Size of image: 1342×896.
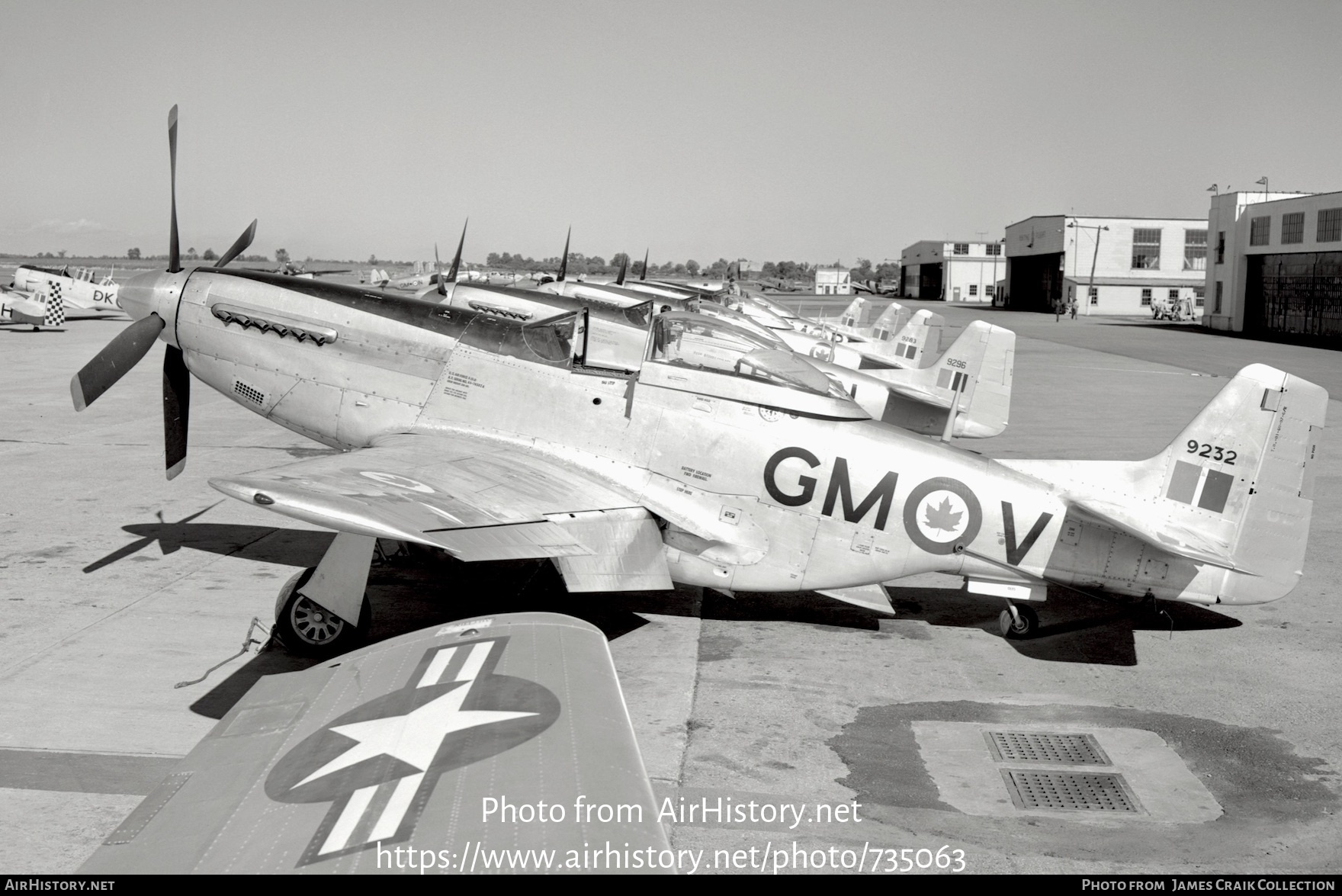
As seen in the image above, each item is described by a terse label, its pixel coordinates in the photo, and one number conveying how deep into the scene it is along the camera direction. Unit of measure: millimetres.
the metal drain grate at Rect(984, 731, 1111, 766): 5957
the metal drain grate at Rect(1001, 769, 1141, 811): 5398
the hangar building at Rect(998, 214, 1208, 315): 77562
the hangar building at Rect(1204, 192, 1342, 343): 46844
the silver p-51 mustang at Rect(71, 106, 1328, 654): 7129
